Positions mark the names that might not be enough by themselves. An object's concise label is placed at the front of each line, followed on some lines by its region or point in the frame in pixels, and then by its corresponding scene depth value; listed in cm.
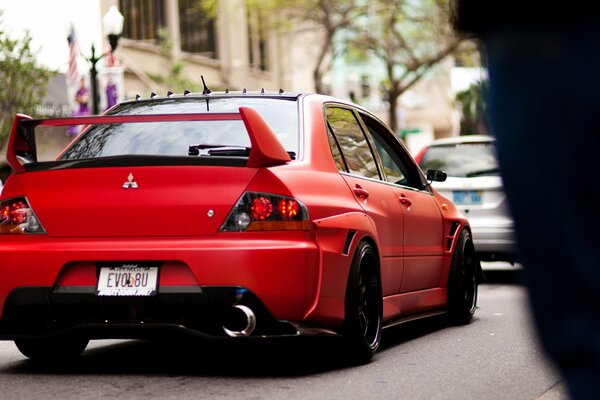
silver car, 1377
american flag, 2892
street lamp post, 2089
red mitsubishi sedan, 599
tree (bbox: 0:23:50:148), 2216
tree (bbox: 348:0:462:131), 3556
